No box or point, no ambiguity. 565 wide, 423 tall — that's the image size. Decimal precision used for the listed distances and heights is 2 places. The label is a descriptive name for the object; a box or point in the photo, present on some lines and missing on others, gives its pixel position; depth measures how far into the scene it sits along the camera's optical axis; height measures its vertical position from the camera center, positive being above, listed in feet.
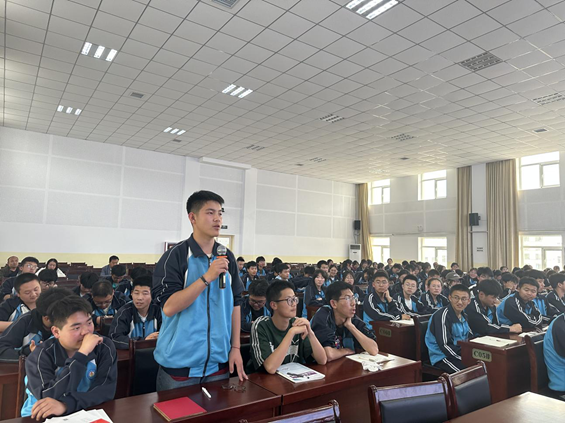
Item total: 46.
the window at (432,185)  51.98 +8.56
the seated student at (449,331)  12.44 -2.81
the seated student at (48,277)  17.38 -1.83
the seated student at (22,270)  16.98 -1.98
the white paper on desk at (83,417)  5.41 -2.56
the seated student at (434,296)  19.30 -2.48
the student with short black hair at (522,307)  15.90 -2.43
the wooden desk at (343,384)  6.94 -2.71
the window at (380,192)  59.31 +8.42
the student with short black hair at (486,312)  13.65 -2.39
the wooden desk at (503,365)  10.94 -3.36
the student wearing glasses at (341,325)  9.66 -2.16
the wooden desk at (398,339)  14.58 -3.57
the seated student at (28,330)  8.68 -2.23
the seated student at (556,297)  18.31 -2.25
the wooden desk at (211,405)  5.67 -2.58
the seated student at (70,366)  5.92 -2.20
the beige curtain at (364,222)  60.29 +3.68
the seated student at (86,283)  16.67 -1.95
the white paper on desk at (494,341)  11.48 -2.84
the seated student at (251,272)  27.14 -2.13
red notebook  5.59 -2.52
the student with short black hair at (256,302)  15.64 -2.45
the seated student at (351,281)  23.61 -2.24
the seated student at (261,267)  32.91 -2.15
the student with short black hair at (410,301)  18.58 -2.63
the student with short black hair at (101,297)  14.26 -2.17
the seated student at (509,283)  22.59 -2.02
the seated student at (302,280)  27.50 -2.63
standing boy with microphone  6.61 -1.24
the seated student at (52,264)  27.68 -2.00
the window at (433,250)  51.24 -0.36
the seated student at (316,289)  21.24 -2.59
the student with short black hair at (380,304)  16.75 -2.64
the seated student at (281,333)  8.38 -2.04
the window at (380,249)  58.85 -0.46
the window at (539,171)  41.11 +8.67
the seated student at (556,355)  10.30 -2.83
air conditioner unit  60.54 -0.94
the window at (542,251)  40.97 -0.04
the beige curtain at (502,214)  43.32 +4.02
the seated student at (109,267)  28.43 -2.21
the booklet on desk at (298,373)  7.49 -2.61
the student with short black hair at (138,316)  11.43 -2.37
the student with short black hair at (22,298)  11.84 -1.97
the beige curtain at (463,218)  47.67 +3.74
